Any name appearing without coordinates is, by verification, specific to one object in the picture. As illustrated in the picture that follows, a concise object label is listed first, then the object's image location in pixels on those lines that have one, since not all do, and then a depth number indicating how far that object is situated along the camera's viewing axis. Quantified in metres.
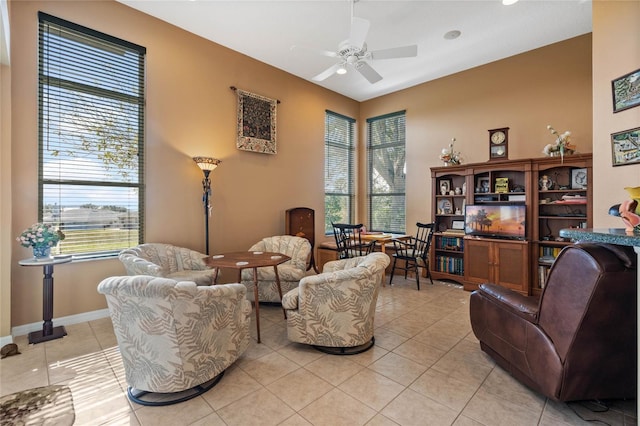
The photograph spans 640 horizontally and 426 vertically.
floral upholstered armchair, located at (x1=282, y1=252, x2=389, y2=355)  2.52
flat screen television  4.22
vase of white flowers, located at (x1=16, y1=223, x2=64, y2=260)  2.84
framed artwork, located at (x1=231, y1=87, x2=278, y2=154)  4.71
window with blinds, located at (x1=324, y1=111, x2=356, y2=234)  6.21
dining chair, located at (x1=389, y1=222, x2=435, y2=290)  4.85
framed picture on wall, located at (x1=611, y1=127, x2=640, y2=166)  2.31
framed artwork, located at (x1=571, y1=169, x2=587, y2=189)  3.97
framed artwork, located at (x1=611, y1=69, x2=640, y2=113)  2.32
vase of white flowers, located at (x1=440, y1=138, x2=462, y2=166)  5.07
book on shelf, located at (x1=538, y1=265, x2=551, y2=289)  4.09
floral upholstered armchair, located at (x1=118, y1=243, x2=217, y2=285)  3.39
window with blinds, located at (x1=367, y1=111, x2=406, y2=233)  6.14
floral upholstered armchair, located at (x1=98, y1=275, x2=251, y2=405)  1.88
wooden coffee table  2.97
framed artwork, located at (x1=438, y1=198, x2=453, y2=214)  5.30
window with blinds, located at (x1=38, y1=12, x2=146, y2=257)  3.18
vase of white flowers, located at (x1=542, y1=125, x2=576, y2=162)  3.92
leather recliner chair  1.63
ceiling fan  2.88
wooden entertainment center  4.03
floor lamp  3.97
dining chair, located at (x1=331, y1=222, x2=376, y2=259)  4.90
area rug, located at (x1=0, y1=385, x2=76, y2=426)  1.85
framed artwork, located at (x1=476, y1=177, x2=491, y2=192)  4.74
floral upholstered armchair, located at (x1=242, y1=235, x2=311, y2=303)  3.86
